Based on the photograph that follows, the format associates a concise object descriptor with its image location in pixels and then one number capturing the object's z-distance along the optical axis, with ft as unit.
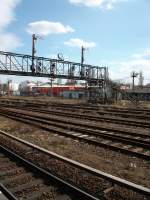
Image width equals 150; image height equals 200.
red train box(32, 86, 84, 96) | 420.77
